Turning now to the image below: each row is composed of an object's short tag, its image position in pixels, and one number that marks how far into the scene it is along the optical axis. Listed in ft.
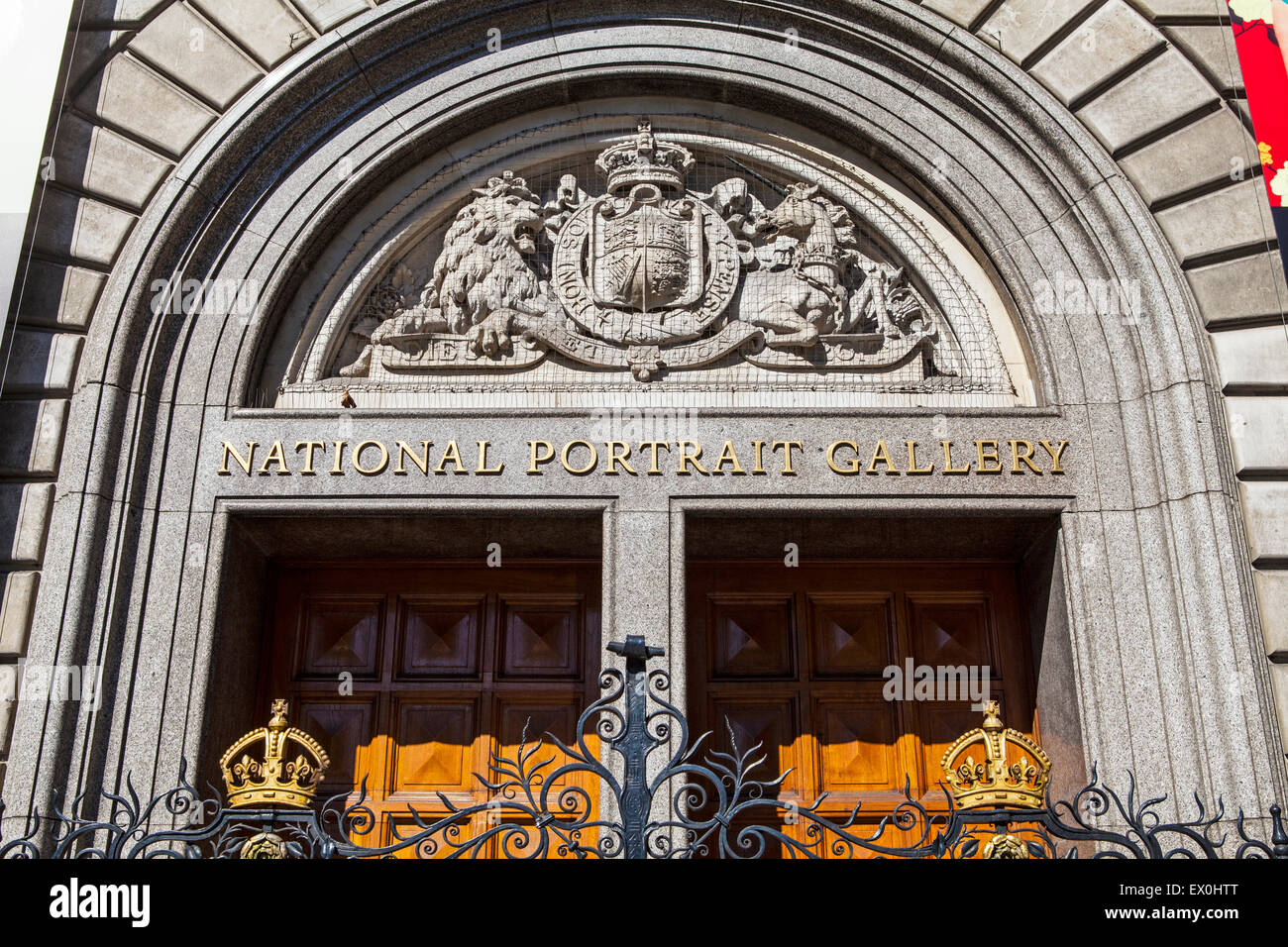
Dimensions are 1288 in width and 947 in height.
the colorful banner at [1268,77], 34.37
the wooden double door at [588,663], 33.35
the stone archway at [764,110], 29.58
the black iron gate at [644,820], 23.98
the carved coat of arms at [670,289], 34.76
